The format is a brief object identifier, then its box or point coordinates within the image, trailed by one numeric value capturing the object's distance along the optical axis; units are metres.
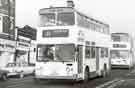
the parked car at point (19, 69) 26.70
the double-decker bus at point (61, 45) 17.69
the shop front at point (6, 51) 38.58
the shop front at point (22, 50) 43.88
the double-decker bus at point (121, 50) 36.94
